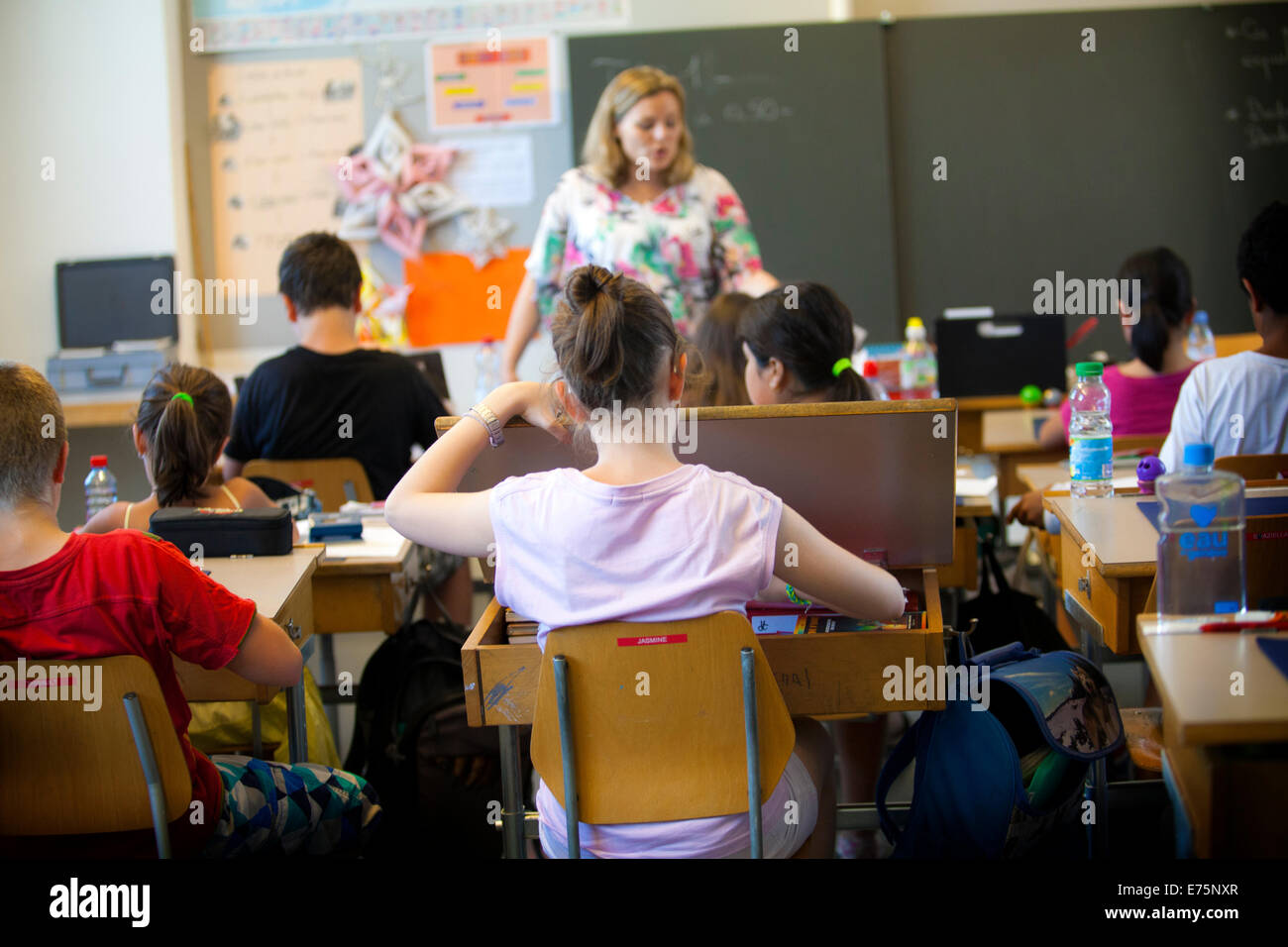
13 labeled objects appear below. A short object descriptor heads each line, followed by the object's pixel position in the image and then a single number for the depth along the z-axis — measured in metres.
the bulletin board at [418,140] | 5.36
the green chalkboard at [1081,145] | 5.10
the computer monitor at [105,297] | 5.20
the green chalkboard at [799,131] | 5.13
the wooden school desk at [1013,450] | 3.59
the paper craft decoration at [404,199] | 5.36
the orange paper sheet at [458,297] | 5.42
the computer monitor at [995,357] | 4.17
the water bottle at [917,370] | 4.29
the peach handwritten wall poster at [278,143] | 5.38
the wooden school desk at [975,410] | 4.04
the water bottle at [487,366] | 5.27
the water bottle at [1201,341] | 4.68
